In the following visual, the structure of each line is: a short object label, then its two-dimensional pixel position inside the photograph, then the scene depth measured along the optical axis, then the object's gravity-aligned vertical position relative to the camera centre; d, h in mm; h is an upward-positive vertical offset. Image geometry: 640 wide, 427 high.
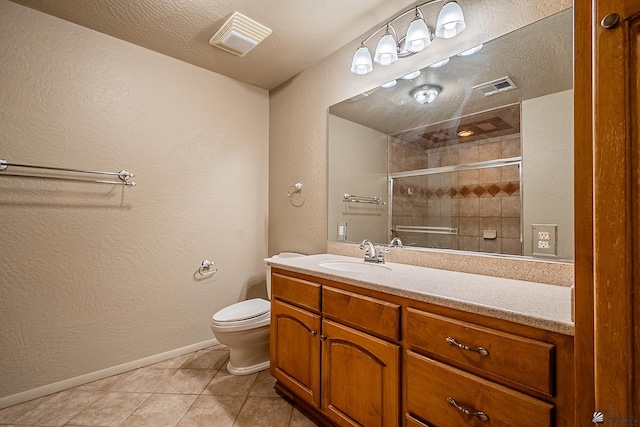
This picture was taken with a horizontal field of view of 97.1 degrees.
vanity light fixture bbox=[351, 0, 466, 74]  1454 +1015
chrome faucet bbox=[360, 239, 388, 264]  1769 -249
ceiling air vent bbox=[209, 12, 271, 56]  1852 +1259
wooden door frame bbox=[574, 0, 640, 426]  560 +17
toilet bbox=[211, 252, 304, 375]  1920 -825
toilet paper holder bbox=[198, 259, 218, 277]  2449 -465
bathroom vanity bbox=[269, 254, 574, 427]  800 -483
